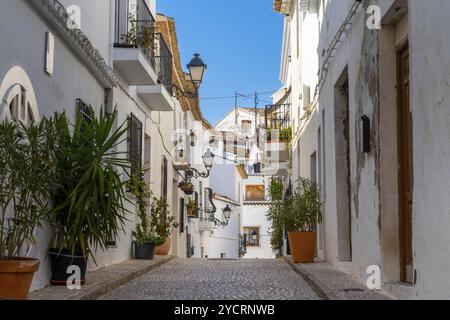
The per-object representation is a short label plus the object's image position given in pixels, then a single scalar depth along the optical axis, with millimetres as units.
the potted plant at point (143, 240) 14125
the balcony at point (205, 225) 31578
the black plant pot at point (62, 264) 7863
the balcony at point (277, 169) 23095
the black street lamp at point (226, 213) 32531
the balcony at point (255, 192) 50853
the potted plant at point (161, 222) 15906
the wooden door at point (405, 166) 7027
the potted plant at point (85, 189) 7379
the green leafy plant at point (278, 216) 13172
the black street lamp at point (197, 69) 15177
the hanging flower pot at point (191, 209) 25062
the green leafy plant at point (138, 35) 13289
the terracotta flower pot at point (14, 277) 5750
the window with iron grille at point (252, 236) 46531
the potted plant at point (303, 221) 12641
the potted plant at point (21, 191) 5832
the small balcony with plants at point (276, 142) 21750
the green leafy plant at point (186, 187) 22442
